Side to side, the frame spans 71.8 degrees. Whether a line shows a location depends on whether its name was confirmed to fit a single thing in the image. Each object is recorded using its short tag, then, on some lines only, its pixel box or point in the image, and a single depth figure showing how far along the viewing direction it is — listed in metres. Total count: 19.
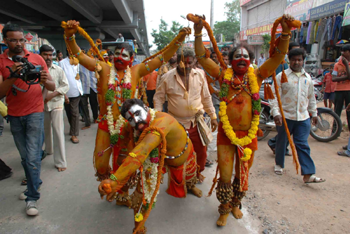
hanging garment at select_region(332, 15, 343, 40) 11.11
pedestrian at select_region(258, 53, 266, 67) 17.24
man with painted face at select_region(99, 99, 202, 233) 2.02
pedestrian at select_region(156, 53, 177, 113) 5.68
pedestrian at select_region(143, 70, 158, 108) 7.11
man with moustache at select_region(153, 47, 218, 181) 3.50
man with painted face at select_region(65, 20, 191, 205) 2.88
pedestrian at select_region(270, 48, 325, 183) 3.70
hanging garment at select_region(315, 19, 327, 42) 12.11
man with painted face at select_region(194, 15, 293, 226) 2.80
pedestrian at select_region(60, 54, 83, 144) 5.59
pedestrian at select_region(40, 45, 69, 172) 4.14
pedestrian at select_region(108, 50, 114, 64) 6.25
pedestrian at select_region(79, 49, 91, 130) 6.60
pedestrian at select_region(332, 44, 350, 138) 5.18
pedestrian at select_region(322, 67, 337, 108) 6.96
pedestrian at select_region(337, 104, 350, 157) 4.81
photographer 2.75
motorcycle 5.48
